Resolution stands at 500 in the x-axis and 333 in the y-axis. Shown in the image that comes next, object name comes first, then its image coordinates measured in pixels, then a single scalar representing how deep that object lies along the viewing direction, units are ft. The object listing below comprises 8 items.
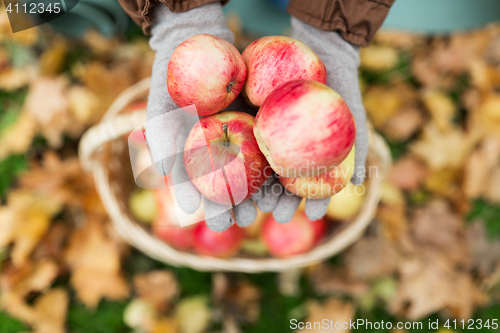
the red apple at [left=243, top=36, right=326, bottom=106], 1.76
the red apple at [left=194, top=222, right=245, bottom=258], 2.26
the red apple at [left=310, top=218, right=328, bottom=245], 2.36
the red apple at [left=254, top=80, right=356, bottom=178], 1.60
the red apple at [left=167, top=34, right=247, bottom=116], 1.68
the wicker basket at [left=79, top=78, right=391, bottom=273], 2.14
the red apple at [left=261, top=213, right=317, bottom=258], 2.28
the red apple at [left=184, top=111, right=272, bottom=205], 1.69
